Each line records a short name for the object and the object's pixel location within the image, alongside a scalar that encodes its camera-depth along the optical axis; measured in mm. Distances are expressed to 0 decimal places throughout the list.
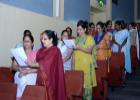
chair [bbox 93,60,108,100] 2518
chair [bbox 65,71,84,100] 1929
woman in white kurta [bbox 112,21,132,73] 3242
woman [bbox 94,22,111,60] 2823
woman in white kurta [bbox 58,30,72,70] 2053
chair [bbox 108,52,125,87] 3005
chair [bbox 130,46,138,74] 3641
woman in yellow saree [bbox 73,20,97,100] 2100
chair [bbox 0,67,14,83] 1960
